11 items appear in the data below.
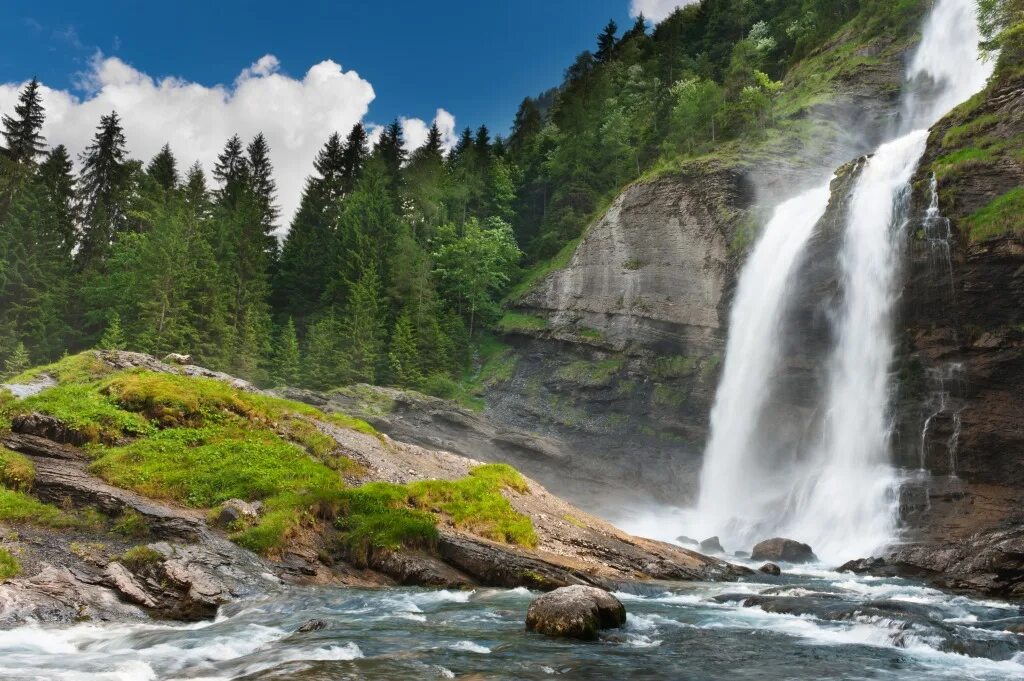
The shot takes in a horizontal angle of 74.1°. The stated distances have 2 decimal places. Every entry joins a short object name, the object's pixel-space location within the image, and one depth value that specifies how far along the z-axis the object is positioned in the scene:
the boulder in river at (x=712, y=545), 26.28
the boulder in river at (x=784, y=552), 23.34
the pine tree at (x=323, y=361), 44.72
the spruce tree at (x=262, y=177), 68.38
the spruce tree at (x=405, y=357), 45.44
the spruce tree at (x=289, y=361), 45.56
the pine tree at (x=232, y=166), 69.38
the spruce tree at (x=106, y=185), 56.06
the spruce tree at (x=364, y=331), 45.19
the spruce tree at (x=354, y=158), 71.50
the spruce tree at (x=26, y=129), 53.97
